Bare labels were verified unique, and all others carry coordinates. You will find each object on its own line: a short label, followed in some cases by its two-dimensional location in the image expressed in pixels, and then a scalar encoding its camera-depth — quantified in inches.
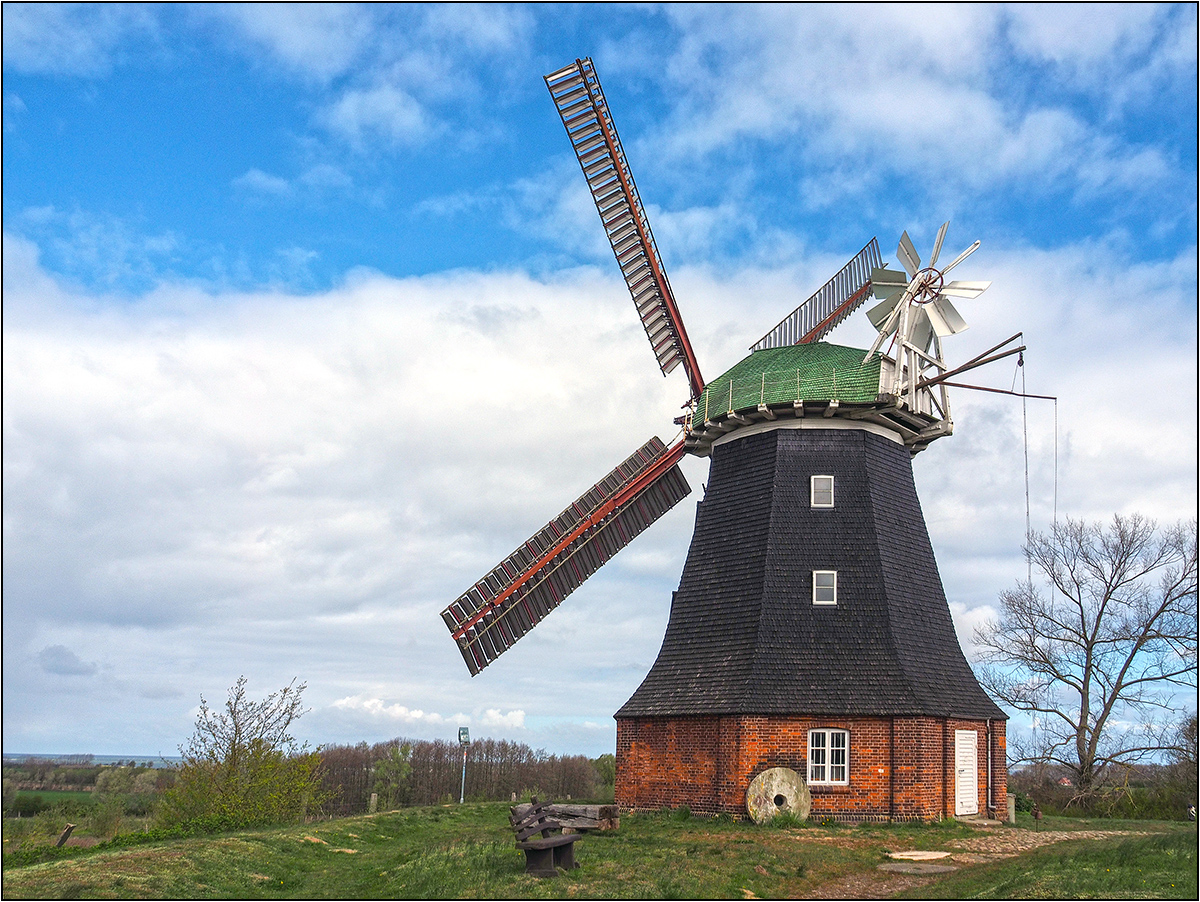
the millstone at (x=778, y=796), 665.0
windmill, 700.7
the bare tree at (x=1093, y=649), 1075.3
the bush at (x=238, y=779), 680.4
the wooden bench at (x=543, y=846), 463.2
